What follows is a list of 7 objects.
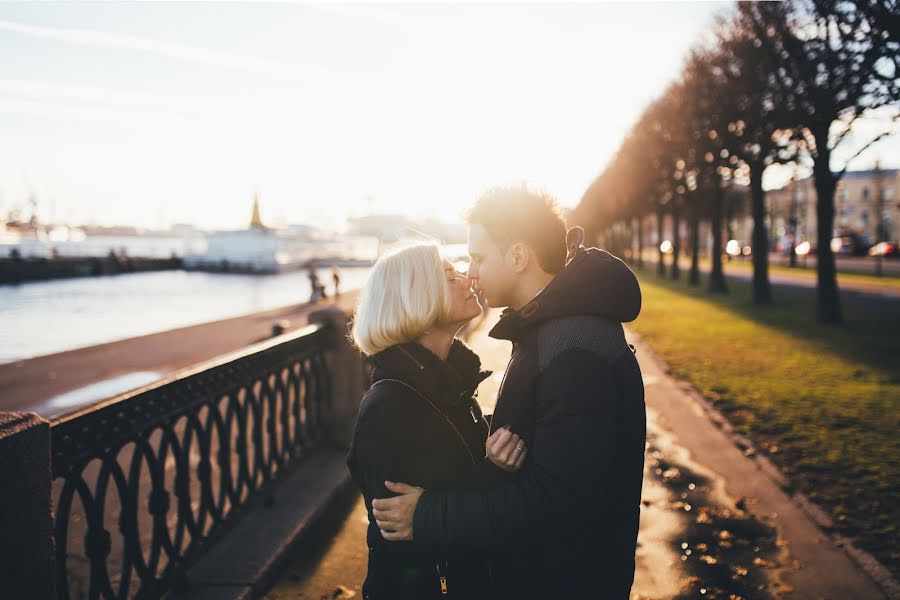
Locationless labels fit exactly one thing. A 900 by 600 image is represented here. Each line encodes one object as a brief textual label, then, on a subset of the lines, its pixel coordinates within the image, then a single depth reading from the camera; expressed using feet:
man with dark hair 5.99
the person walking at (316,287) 103.56
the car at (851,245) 185.98
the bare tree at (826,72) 39.29
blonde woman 6.78
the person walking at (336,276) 114.83
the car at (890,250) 168.47
